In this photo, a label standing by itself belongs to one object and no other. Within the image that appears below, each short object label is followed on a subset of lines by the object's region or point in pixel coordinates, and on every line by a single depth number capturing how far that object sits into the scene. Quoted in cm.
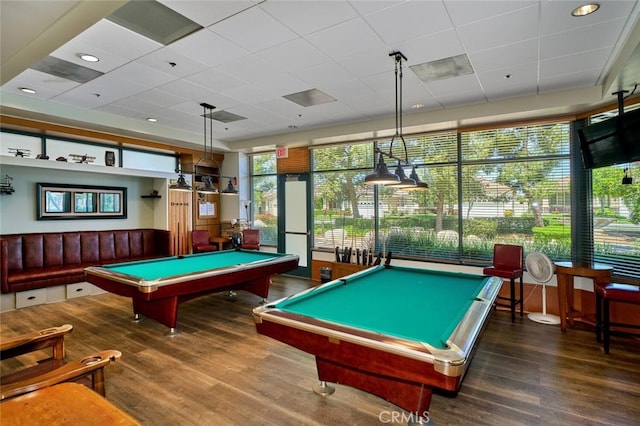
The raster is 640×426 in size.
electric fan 433
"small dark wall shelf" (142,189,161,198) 698
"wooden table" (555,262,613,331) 385
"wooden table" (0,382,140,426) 115
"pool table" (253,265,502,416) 171
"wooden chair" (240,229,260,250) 691
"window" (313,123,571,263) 481
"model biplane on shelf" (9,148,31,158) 504
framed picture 567
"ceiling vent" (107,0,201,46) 255
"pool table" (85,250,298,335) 357
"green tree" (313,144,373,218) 655
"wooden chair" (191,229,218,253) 691
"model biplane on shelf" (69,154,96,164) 575
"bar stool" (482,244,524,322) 436
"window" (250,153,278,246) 780
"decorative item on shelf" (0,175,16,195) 511
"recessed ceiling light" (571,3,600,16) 247
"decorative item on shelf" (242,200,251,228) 795
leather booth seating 489
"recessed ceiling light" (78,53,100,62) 330
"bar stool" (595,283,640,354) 329
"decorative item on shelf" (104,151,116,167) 621
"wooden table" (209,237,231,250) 740
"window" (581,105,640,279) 399
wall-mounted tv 328
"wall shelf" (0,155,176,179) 488
